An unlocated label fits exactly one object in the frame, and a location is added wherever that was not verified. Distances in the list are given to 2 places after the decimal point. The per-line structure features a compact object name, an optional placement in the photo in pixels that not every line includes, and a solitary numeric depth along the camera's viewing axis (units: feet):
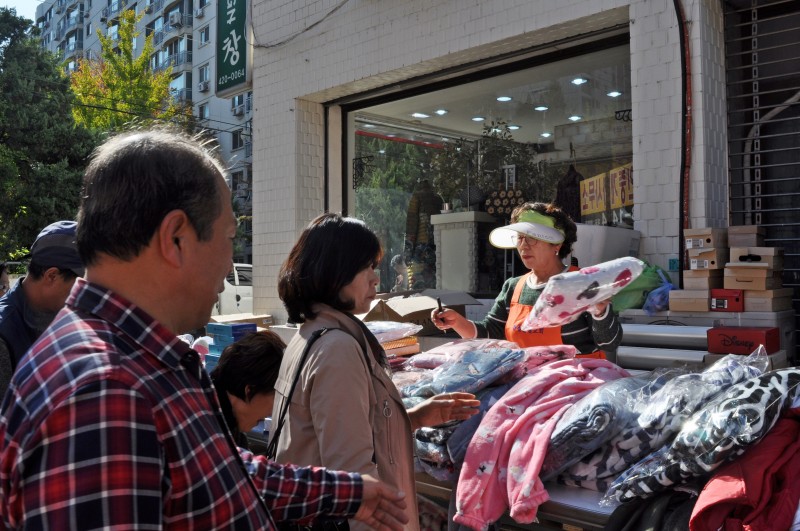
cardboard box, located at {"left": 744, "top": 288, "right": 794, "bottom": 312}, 15.07
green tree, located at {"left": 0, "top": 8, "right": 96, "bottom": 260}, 56.24
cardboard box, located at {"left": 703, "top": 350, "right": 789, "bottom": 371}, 14.24
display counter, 7.43
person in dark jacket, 9.18
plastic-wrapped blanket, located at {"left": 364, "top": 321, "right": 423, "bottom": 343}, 12.46
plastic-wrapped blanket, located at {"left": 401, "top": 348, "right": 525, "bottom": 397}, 9.31
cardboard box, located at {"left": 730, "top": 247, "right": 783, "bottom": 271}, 15.16
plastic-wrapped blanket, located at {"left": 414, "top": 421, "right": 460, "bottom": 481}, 8.86
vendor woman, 12.30
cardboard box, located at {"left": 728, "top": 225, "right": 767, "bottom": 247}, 15.49
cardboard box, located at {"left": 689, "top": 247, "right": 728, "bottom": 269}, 15.57
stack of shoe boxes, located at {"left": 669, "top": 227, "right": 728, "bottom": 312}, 15.56
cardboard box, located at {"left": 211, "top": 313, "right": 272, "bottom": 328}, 22.29
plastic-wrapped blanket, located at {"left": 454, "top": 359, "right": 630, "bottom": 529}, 7.75
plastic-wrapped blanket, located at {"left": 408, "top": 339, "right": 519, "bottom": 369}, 10.86
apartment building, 128.26
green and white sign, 30.32
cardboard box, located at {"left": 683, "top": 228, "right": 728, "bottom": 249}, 15.55
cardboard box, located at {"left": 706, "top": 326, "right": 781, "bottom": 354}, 14.10
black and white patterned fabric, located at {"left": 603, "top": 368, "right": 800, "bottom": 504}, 6.49
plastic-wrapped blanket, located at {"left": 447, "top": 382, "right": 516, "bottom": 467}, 8.64
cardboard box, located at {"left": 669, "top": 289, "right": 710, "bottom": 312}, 15.53
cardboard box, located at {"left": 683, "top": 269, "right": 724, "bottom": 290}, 15.58
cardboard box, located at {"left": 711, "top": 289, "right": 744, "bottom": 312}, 15.33
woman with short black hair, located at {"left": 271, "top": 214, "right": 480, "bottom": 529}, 6.65
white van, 53.16
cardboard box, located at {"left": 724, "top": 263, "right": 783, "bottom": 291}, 15.12
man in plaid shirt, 2.92
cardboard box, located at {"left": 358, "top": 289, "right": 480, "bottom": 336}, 15.60
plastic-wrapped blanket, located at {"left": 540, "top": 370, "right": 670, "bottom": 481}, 7.70
